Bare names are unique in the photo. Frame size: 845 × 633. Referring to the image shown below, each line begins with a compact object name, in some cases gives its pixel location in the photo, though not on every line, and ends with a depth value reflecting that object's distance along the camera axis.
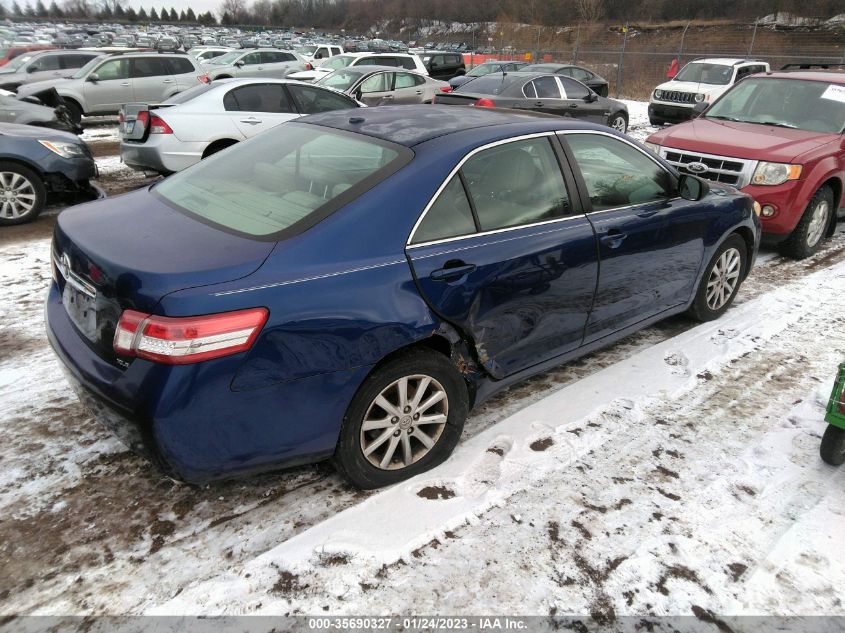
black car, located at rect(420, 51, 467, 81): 23.25
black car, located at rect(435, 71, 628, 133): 11.03
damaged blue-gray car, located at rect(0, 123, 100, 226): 6.51
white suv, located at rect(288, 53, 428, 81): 17.08
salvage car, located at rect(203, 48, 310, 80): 18.34
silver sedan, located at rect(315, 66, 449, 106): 12.92
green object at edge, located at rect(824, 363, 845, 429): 2.92
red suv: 5.94
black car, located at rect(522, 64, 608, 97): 16.08
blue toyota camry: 2.22
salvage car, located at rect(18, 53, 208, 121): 14.42
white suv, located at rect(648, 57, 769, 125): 15.26
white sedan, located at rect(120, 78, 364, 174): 7.69
